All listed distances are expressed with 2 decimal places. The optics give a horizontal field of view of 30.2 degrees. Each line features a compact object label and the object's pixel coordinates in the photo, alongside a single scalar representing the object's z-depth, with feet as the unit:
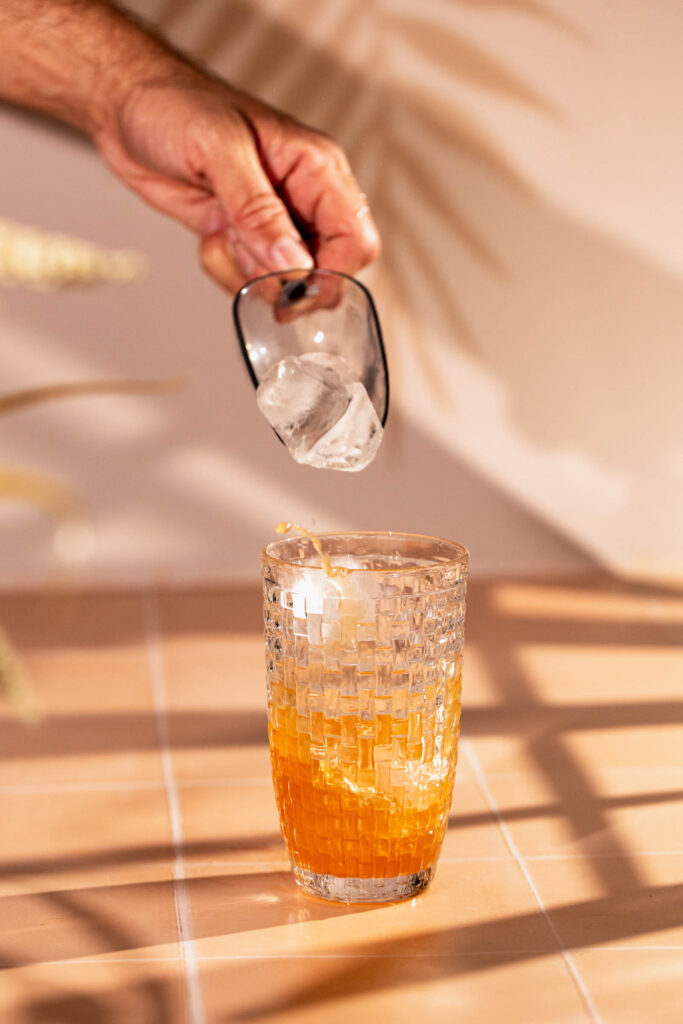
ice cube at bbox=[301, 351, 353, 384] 4.22
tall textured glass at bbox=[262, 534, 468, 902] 3.64
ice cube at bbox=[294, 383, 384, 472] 3.91
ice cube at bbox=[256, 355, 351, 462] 3.94
